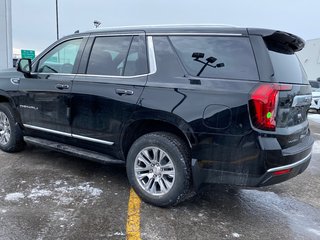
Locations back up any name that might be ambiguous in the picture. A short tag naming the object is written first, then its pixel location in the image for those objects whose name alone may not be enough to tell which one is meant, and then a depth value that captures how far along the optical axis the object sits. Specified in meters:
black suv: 2.89
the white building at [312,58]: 23.05
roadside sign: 18.64
